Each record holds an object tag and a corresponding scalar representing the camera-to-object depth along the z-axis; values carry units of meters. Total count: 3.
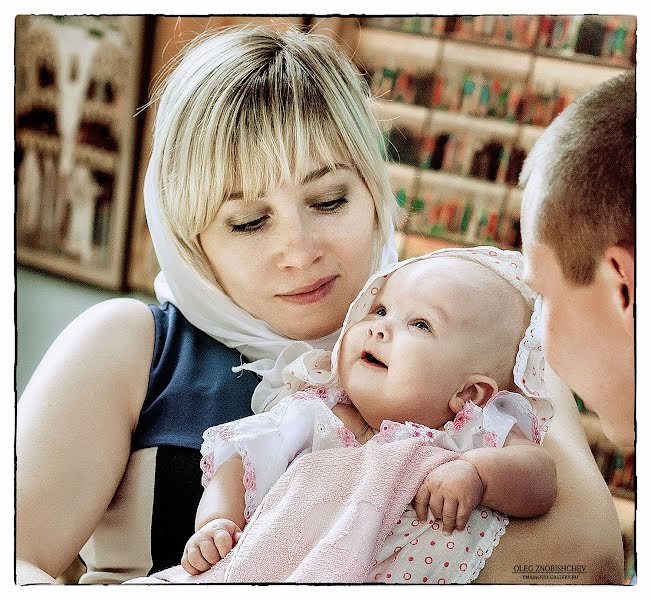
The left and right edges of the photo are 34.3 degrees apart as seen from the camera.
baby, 1.57
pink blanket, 1.54
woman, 1.65
